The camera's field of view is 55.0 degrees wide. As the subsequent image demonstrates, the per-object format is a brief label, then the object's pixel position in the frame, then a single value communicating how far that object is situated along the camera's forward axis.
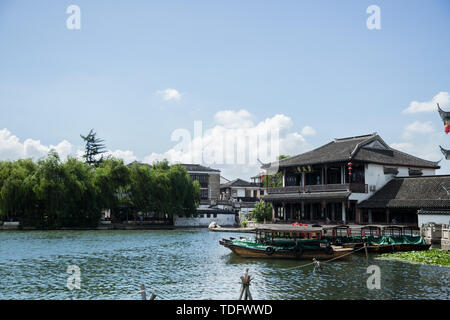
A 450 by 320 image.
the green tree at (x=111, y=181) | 48.25
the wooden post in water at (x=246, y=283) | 10.91
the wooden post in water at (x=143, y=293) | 10.98
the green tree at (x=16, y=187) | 41.94
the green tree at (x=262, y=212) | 46.50
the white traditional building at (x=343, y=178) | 36.28
